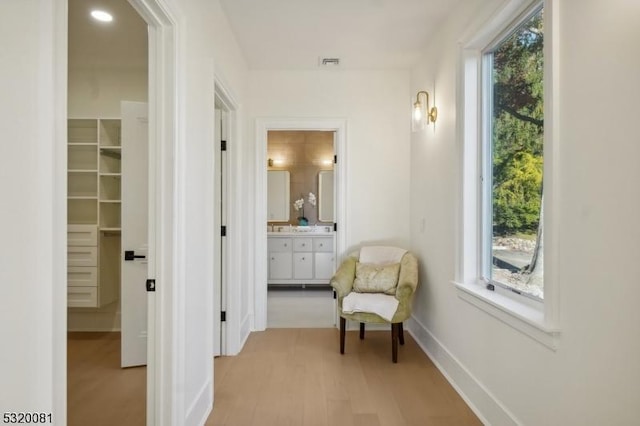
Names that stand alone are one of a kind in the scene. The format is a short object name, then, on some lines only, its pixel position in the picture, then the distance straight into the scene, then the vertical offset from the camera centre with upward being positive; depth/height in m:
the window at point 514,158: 1.80 +0.32
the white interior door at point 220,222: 3.03 -0.08
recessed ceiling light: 2.52 +1.41
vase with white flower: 6.10 +0.18
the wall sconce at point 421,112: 3.16 +0.92
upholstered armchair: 2.96 -0.65
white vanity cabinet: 5.55 -0.72
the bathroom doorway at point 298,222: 3.72 -0.13
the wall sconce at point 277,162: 6.11 +0.87
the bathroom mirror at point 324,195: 6.09 +0.31
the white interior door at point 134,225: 2.74 -0.09
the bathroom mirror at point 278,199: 6.10 +0.24
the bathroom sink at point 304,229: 5.85 -0.26
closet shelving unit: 3.38 +0.01
